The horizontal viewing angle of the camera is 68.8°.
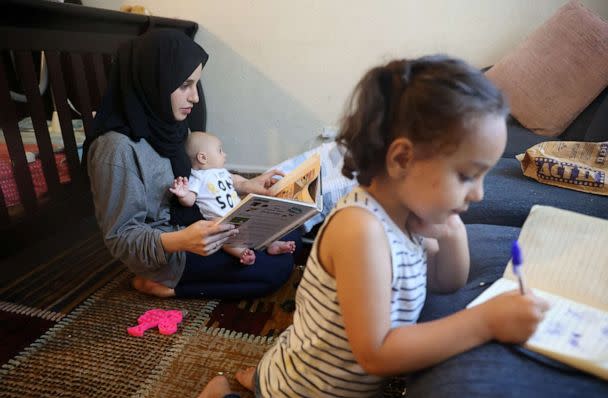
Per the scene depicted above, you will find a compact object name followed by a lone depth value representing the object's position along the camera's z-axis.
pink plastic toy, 1.26
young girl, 0.59
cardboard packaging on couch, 1.32
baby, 1.42
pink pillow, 1.71
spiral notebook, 0.58
